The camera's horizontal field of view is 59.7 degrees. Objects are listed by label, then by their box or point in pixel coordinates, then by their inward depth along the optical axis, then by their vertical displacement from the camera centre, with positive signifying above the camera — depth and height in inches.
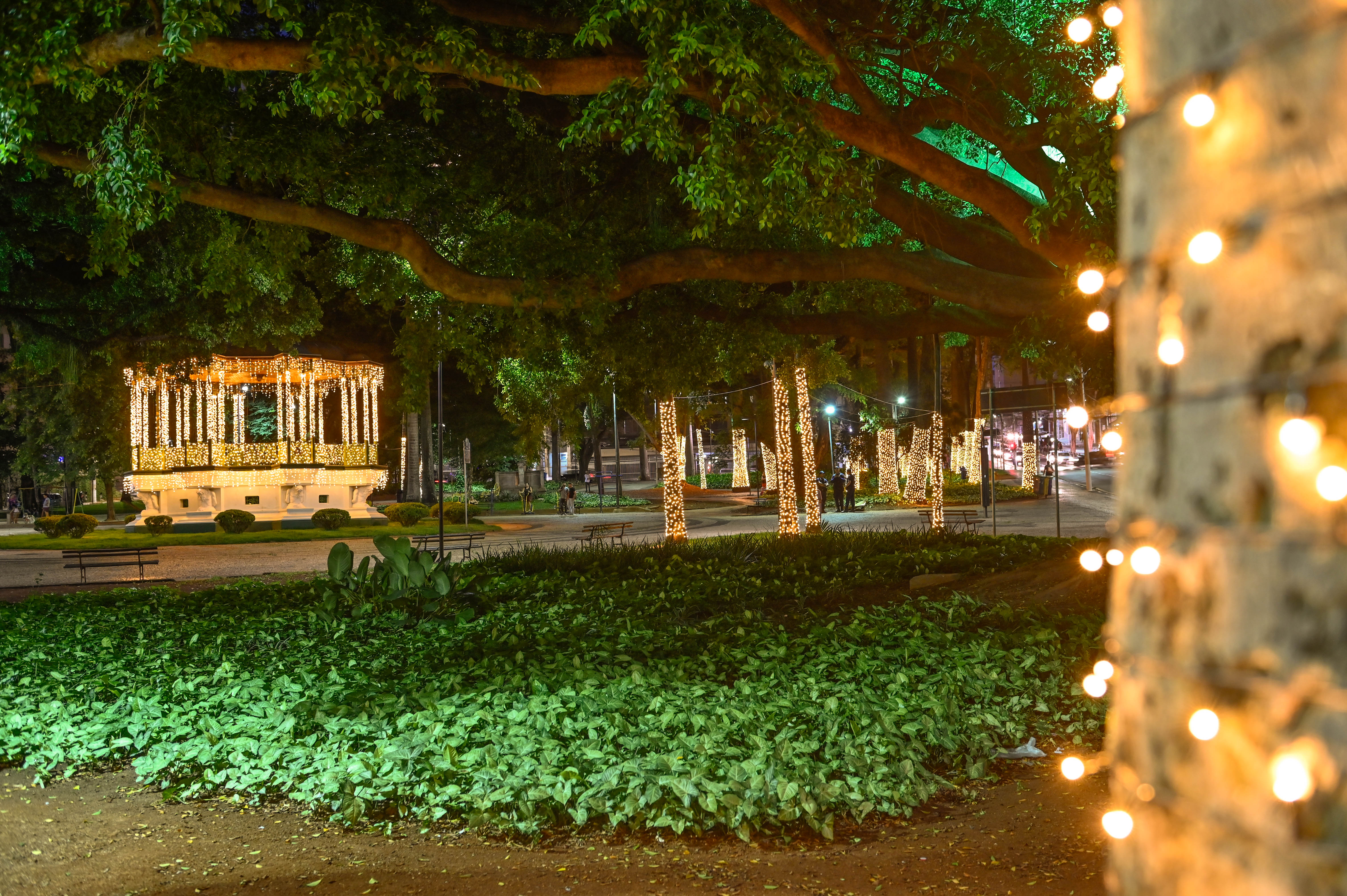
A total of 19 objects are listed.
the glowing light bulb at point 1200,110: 64.7 +19.7
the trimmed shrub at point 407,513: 1528.1 -25.5
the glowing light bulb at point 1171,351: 66.7 +6.6
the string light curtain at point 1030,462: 2018.9 +16.6
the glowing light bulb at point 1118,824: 72.5 -22.3
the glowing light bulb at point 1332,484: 57.1 -1.1
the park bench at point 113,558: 816.3 -42.9
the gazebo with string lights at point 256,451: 1483.8 +61.9
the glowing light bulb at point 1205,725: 62.9 -14.0
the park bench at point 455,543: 897.5 -45.4
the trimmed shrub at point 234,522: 1398.9 -25.9
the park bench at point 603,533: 1021.8 -44.0
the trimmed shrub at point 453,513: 1584.6 -28.5
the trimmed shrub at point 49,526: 1408.7 -23.7
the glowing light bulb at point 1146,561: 67.4 -5.4
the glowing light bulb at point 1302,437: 58.1 +1.3
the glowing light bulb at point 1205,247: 63.8 +11.9
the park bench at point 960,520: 1098.1 -46.4
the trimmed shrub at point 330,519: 1453.0 -27.7
